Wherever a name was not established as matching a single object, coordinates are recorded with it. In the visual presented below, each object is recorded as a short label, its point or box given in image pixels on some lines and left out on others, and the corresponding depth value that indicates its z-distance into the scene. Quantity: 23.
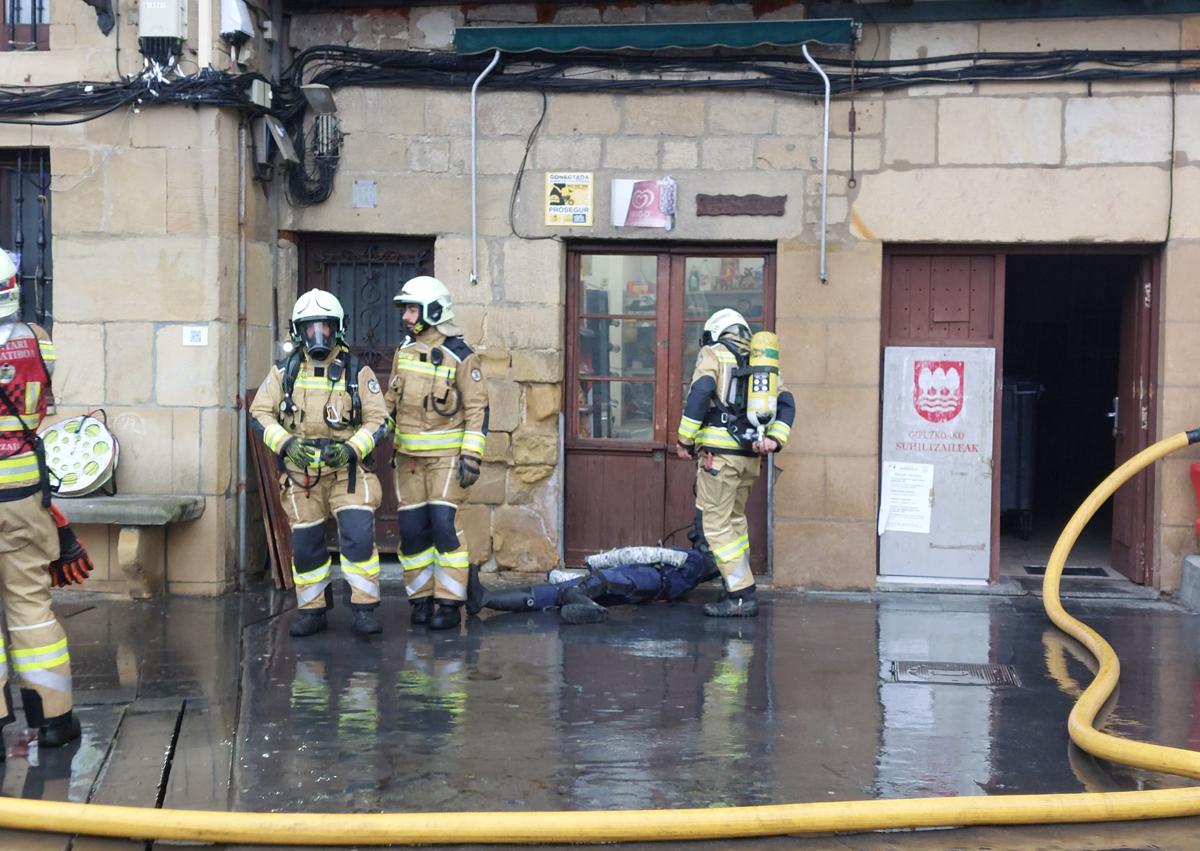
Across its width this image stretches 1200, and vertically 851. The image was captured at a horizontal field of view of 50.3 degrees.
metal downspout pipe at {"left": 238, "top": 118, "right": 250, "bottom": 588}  8.51
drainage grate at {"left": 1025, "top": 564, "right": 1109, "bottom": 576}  9.27
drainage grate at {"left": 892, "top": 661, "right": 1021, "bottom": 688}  6.62
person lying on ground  7.89
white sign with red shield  8.76
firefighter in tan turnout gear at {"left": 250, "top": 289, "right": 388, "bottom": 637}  7.24
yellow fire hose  4.38
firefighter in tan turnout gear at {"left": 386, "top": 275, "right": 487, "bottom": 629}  7.58
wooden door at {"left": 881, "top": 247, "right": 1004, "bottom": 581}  8.75
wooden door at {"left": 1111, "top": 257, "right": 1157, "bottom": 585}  8.70
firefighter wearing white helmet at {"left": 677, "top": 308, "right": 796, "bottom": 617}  7.80
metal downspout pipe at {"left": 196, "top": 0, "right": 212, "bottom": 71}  8.16
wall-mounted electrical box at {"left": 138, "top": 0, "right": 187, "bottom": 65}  8.09
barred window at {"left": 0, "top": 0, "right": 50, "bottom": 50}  8.46
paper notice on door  8.80
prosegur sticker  8.78
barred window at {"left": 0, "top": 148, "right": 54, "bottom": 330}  8.68
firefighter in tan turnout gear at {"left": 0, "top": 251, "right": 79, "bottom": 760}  5.30
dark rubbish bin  10.76
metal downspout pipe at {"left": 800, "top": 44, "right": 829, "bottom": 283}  8.44
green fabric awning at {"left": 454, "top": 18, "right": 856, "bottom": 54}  8.34
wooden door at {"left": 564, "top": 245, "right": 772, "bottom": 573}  8.99
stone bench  7.95
